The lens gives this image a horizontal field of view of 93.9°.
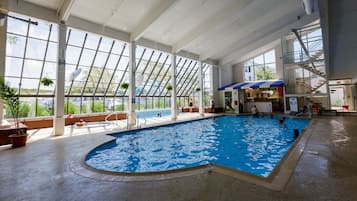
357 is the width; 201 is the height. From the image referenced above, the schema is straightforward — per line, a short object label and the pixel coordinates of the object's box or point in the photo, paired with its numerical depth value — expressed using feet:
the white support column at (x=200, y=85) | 43.98
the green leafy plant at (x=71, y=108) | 31.73
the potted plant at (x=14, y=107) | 15.10
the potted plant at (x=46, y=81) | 21.74
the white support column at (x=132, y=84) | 28.68
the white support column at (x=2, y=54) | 17.62
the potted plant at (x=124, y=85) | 28.45
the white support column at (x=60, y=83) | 20.99
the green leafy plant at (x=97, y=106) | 34.91
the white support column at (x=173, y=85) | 36.60
